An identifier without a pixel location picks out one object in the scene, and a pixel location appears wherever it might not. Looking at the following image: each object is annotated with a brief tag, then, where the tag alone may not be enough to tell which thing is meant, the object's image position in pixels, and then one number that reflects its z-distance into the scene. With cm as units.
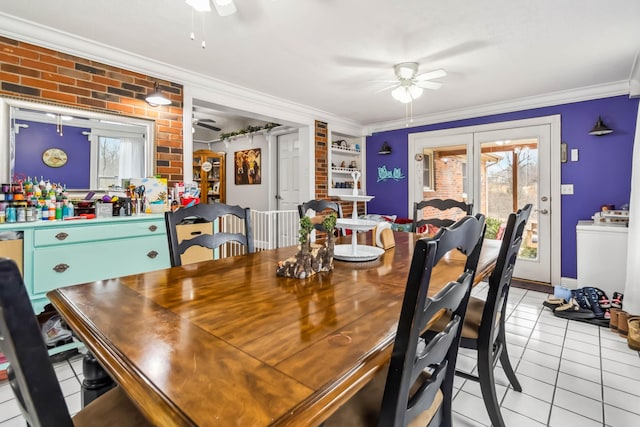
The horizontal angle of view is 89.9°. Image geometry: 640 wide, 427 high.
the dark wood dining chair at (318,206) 225
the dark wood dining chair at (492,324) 136
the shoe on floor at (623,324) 262
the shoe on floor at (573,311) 295
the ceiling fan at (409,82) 298
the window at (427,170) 513
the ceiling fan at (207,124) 641
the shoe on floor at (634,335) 239
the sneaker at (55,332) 223
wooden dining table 54
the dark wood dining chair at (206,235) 156
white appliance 320
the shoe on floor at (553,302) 320
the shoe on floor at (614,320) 273
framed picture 627
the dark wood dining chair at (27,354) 45
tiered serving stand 144
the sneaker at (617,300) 296
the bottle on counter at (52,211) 233
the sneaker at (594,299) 294
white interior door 562
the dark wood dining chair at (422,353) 69
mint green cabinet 206
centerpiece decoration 131
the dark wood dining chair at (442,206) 248
